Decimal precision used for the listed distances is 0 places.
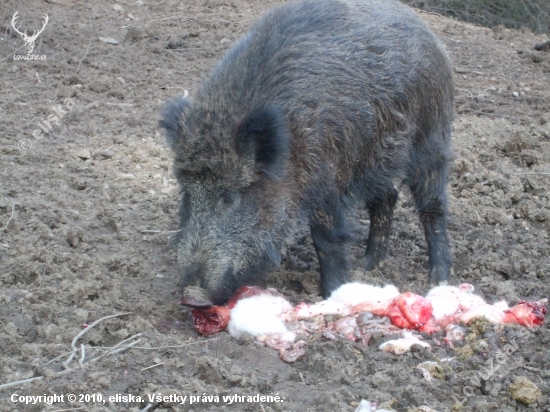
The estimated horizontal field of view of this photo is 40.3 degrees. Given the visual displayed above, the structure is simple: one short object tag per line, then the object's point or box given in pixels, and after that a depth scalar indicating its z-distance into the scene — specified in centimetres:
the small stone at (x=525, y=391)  313
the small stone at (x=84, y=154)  625
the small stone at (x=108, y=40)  896
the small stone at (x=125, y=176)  603
